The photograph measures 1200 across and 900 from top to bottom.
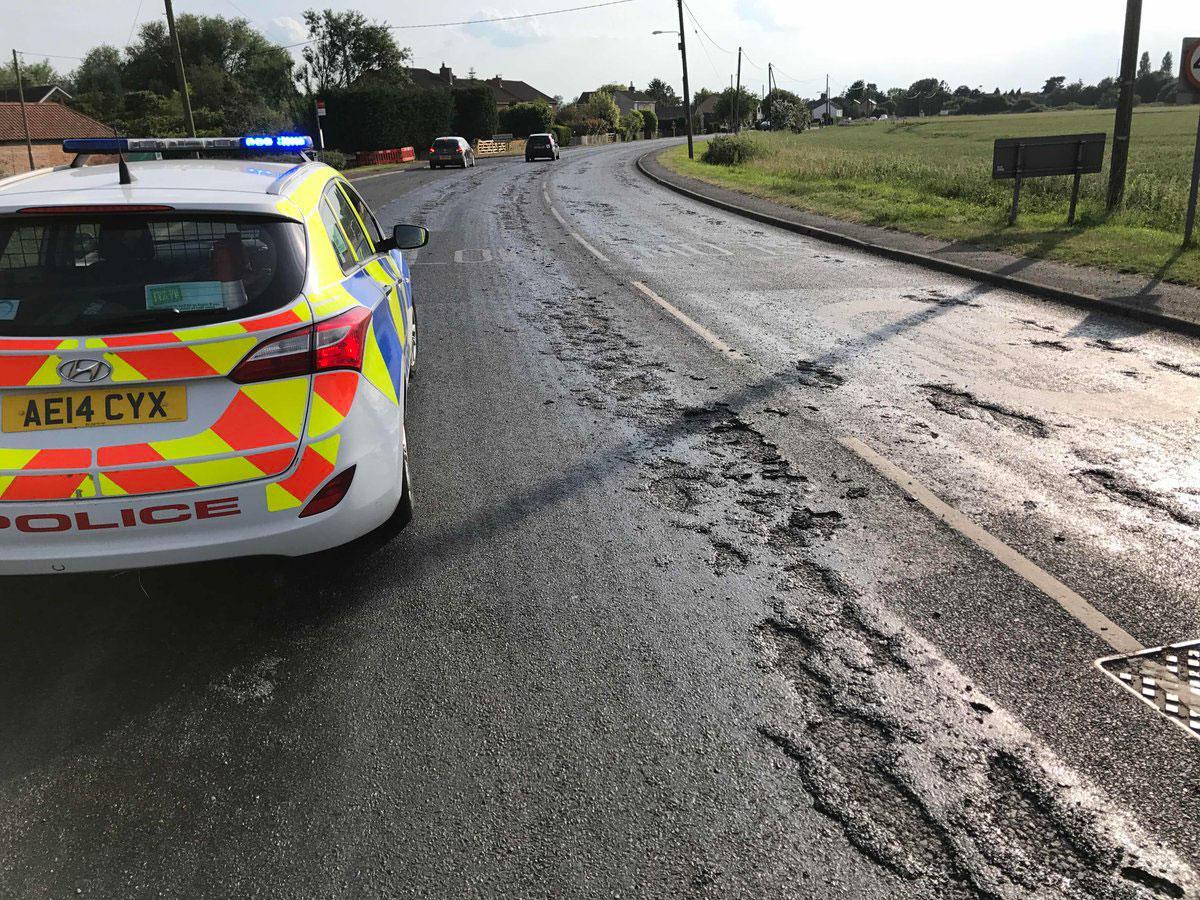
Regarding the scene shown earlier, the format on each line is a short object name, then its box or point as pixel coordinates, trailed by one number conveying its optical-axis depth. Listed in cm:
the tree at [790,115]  10775
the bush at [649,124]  11244
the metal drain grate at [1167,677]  292
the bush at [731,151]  3956
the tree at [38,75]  10050
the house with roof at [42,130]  6122
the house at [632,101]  14862
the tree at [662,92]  17688
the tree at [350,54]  8719
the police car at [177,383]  308
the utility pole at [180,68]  2920
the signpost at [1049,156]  1426
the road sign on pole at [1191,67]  1122
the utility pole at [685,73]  5008
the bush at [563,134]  8450
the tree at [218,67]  7662
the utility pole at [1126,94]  1394
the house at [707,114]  14281
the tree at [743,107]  12656
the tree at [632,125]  10631
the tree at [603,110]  10069
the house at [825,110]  15988
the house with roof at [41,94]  8188
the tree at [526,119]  8125
